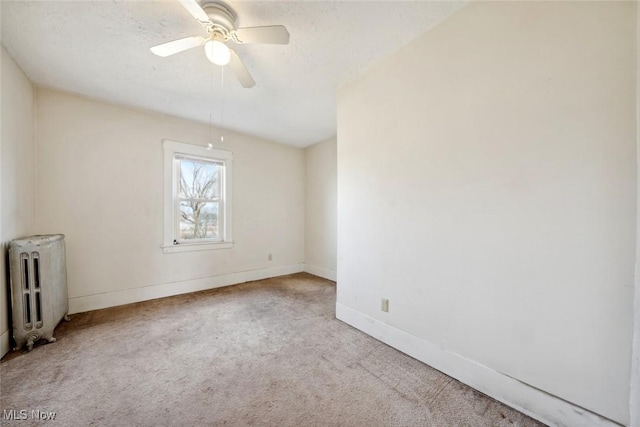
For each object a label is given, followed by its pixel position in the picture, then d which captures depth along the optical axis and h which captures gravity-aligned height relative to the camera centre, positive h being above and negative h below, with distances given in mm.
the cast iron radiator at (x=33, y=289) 1987 -633
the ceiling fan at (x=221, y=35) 1549 +1162
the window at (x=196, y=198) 3428 +220
